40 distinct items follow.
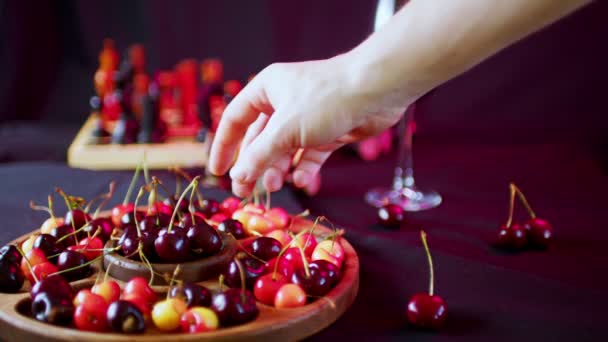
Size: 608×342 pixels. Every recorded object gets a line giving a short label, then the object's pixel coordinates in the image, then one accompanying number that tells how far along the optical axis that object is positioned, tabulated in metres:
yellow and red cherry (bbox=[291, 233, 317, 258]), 0.69
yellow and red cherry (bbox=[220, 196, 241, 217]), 0.82
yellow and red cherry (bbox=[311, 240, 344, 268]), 0.65
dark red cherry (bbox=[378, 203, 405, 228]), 0.88
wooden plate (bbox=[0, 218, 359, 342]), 0.50
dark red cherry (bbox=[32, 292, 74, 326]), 0.52
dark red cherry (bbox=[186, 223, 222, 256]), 0.61
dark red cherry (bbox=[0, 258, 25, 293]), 0.58
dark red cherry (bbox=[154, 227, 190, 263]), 0.59
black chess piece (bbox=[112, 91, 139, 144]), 1.32
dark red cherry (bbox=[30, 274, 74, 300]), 0.54
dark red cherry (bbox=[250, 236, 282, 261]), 0.65
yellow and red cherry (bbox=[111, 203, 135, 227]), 0.76
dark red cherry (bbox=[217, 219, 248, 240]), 0.71
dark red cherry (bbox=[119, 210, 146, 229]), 0.72
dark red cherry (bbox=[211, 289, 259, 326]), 0.52
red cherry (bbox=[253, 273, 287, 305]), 0.57
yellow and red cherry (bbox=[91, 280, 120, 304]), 0.56
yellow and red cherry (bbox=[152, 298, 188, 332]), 0.52
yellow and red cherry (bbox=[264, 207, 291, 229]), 0.77
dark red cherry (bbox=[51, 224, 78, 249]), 0.69
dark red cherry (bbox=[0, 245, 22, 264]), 0.59
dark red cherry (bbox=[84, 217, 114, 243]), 0.70
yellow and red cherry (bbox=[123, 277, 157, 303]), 0.55
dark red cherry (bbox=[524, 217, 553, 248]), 0.80
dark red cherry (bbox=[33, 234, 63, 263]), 0.64
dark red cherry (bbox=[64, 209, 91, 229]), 0.72
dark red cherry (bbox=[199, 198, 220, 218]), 0.80
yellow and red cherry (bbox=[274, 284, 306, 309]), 0.56
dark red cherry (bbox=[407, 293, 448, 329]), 0.56
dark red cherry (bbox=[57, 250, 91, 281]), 0.61
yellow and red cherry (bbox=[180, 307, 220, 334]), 0.51
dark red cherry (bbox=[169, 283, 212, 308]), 0.54
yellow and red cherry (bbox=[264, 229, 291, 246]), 0.71
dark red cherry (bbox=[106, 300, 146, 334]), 0.51
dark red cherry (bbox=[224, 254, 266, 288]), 0.59
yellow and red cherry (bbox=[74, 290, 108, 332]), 0.52
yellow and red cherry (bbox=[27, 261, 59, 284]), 0.60
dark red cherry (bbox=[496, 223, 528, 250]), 0.79
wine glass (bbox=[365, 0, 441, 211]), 1.00
